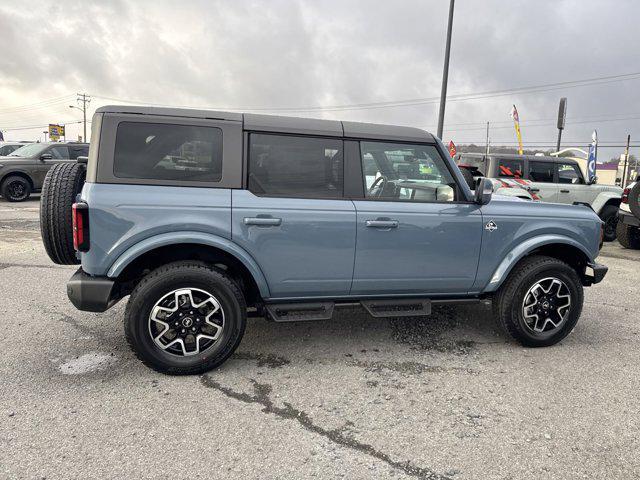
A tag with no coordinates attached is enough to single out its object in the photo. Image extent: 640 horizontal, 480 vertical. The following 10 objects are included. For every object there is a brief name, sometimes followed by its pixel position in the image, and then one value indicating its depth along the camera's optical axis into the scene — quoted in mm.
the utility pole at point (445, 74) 14406
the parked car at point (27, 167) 13211
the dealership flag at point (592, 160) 14039
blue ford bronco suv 3191
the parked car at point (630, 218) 8570
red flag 17648
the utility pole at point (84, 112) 72225
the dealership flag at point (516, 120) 21092
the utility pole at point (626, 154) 34641
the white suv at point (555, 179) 10109
